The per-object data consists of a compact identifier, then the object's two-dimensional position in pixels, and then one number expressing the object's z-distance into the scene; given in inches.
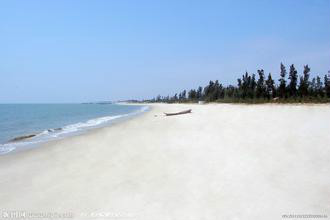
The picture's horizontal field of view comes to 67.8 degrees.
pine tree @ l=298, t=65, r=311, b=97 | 2085.4
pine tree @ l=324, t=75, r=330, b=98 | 1907.5
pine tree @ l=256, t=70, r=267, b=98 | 2450.1
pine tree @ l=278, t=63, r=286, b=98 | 2214.2
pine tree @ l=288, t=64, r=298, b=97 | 2181.3
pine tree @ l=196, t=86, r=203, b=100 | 4862.7
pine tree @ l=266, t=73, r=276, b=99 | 2361.0
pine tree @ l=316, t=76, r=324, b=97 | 2277.1
